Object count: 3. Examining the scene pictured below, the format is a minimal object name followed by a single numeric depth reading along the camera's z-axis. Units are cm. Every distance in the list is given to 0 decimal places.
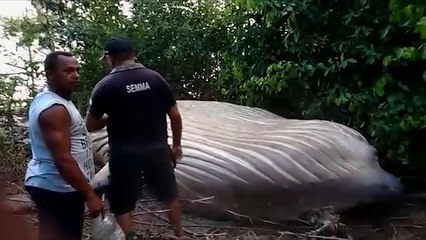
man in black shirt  377
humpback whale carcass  475
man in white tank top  292
